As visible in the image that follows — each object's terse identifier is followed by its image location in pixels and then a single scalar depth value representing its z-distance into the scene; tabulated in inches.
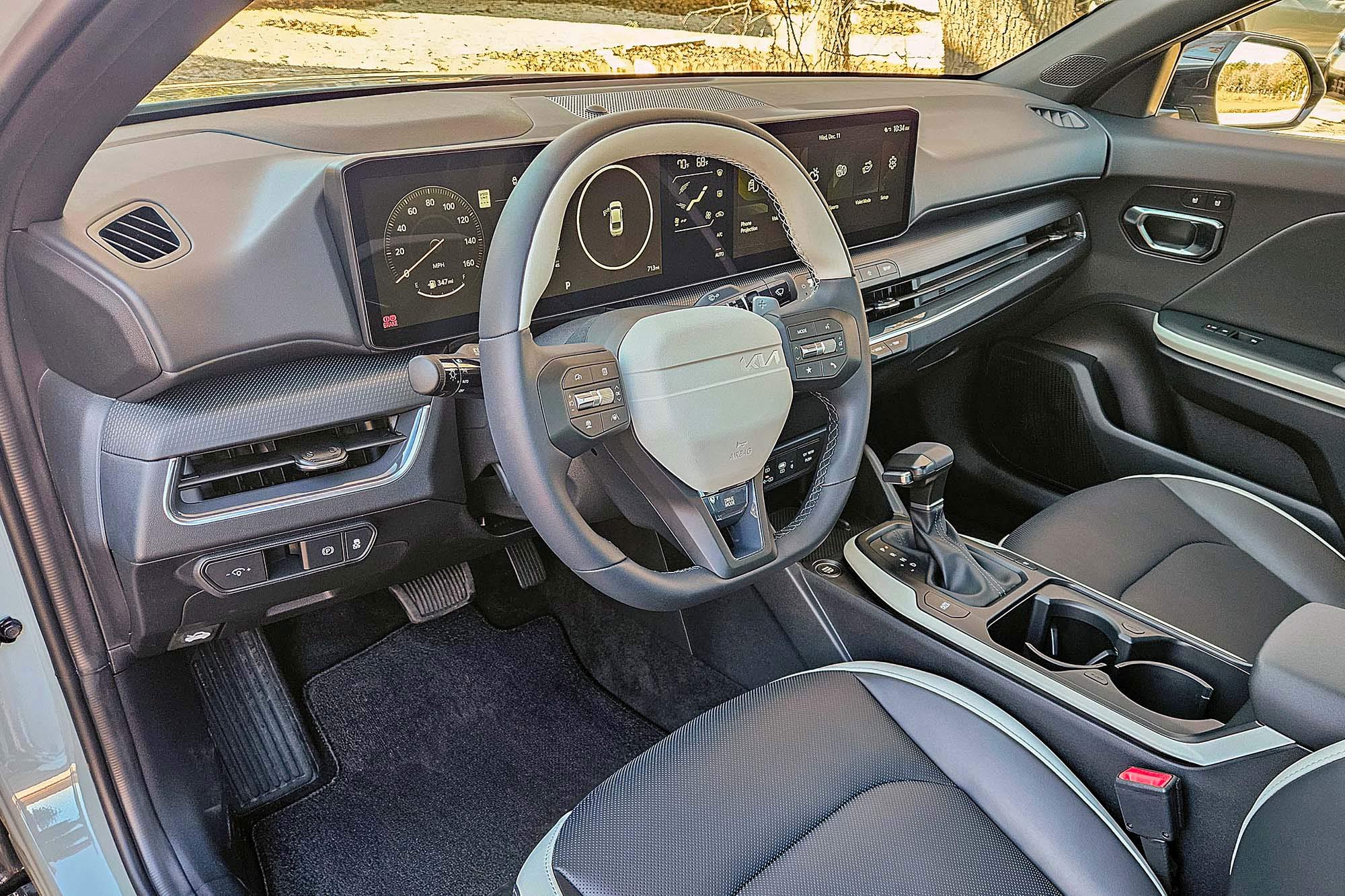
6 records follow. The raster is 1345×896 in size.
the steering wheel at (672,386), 37.9
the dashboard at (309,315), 40.6
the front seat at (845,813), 40.0
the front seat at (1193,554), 57.0
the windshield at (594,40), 52.2
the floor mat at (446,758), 63.7
